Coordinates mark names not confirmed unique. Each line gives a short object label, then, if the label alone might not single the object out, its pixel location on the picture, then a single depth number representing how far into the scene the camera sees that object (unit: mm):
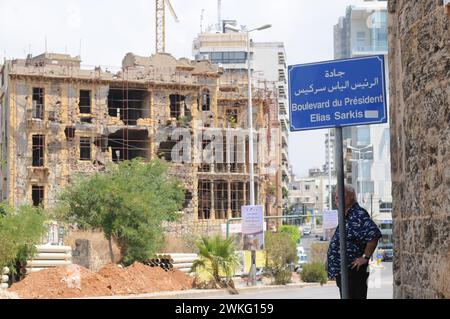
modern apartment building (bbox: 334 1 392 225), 105250
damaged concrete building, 65375
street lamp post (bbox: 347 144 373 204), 100262
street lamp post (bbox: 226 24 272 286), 41569
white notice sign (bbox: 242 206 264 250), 30812
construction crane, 104250
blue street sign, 7723
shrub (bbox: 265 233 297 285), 35375
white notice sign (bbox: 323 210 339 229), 35125
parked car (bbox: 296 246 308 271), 50012
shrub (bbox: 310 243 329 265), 40000
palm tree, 30859
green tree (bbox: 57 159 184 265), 35312
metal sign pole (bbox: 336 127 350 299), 8047
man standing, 9086
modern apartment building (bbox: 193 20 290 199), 111125
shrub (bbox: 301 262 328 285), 36312
